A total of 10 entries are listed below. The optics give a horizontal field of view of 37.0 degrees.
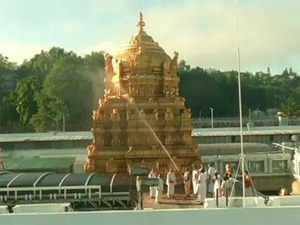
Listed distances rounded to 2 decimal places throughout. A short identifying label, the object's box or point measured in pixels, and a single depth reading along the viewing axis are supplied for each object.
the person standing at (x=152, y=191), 12.52
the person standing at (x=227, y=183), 10.02
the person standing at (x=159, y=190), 11.94
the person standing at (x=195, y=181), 12.70
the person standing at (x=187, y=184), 12.77
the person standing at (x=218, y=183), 10.73
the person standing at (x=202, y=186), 11.79
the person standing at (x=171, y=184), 12.66
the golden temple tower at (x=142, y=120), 17.34
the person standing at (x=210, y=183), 12.57
